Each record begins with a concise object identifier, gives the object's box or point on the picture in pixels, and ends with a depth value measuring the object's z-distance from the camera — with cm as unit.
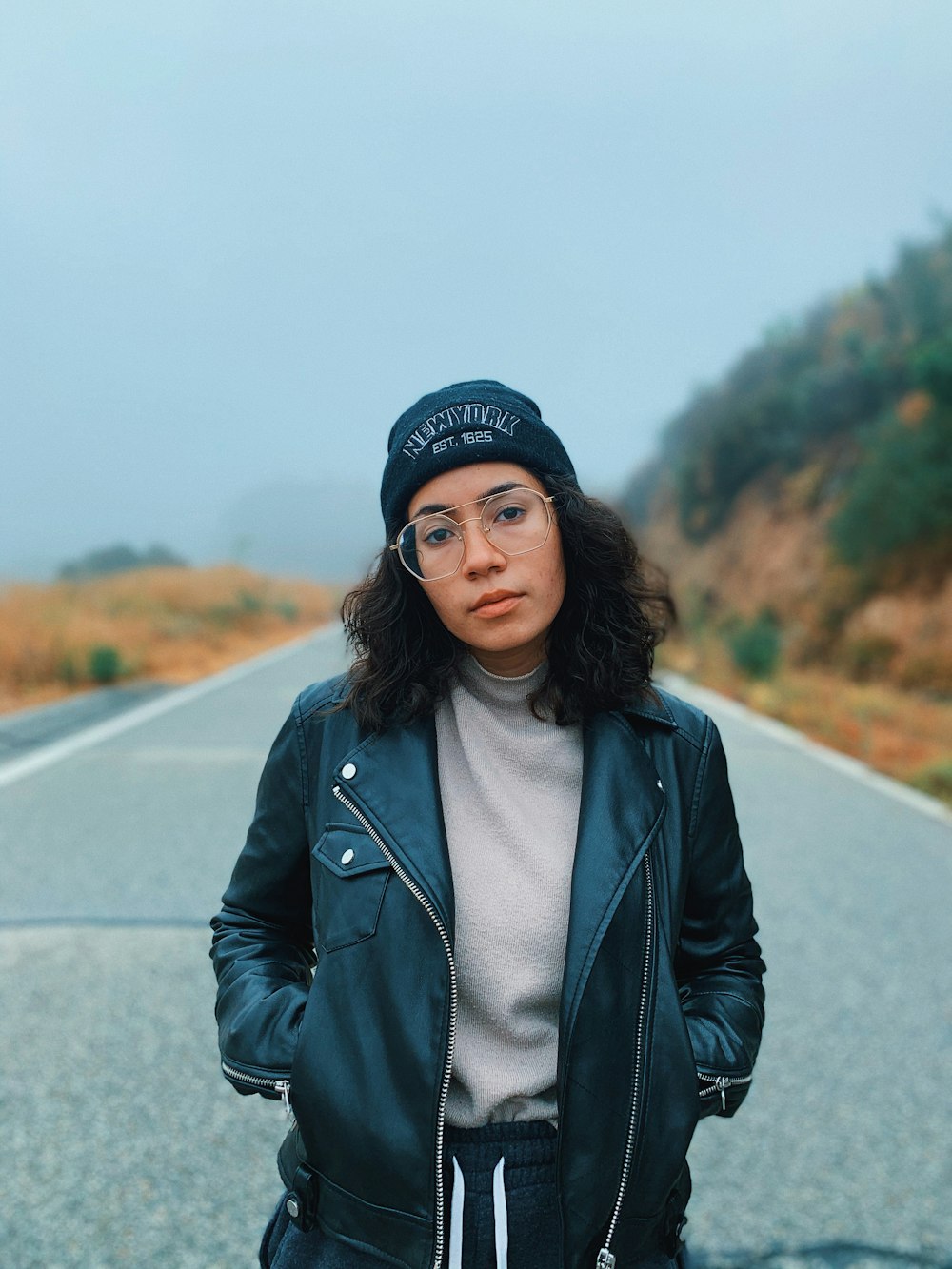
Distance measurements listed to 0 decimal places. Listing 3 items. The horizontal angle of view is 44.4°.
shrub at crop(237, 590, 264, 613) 3419
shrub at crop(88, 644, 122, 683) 1558
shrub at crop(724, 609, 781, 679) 1698
